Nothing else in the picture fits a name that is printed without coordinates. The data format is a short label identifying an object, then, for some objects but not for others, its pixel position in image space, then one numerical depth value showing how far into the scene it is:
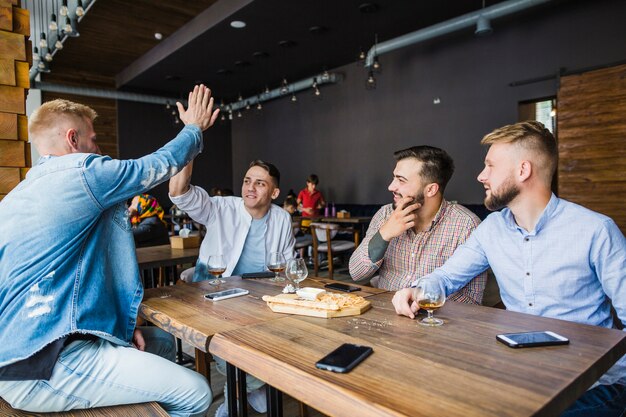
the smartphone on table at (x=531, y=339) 1.07
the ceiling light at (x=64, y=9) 3.95
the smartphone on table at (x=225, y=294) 1.68
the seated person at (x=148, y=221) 4.37
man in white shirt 2.46
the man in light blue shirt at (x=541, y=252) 1.35
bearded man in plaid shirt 1.93
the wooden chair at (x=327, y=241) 5.36
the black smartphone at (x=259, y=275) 2.13
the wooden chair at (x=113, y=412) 1.25
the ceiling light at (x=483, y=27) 5.21
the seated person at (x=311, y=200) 7.76
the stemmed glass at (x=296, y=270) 1.71
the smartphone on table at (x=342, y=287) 1.77
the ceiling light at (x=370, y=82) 6.26
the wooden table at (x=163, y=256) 2.98
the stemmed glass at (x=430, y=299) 1.29
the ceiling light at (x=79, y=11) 4.00
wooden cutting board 1.38
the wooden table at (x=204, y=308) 1.33
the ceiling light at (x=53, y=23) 4.34
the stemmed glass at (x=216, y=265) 1.93
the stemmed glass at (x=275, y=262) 1.96
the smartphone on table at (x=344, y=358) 0.94
